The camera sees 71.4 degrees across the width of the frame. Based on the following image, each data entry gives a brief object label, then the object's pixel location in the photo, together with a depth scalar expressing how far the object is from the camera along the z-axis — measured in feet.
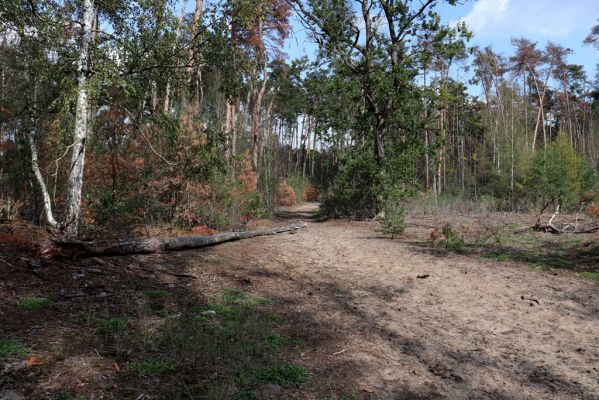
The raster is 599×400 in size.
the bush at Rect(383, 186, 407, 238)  36.73
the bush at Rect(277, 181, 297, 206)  88.02
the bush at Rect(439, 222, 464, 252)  29.43
